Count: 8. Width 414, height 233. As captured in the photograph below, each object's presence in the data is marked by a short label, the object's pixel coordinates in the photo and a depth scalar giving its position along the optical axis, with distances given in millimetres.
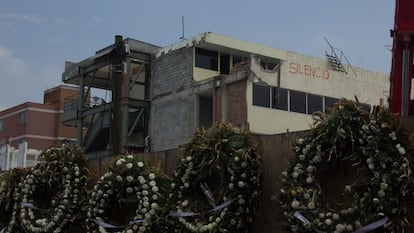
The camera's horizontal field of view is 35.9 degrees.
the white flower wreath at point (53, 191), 8273
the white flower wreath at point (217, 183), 6051
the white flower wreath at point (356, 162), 4738
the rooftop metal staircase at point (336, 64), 37062
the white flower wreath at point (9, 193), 9281
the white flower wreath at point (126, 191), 7094
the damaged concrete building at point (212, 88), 32219
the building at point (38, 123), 60312
